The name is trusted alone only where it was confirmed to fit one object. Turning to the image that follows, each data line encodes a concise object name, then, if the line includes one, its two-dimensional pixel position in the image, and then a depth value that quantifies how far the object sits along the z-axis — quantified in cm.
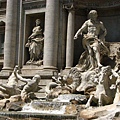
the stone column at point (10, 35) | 2516
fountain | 1511
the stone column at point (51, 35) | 2320
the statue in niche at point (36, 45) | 2458
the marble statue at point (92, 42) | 2130
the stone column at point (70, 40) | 2320
